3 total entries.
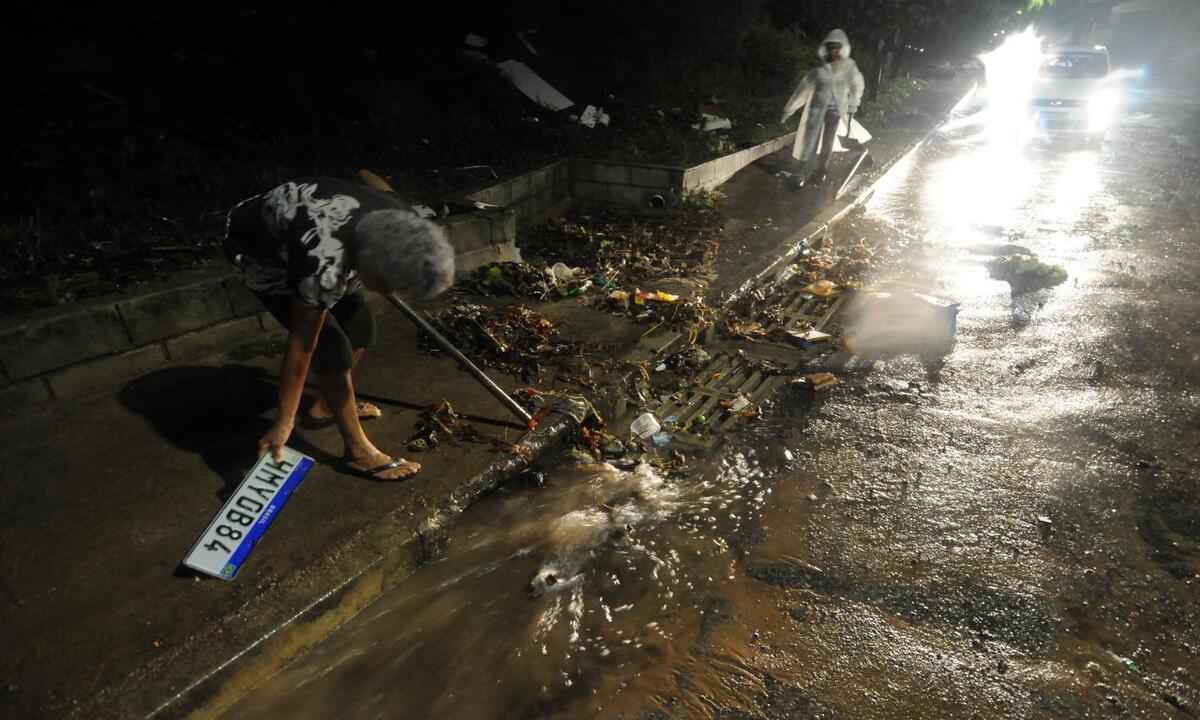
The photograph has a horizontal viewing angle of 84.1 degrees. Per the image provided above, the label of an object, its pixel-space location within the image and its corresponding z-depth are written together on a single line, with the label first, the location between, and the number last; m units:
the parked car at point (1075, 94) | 13.52
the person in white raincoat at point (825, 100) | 8.84
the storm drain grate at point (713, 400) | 4.03
